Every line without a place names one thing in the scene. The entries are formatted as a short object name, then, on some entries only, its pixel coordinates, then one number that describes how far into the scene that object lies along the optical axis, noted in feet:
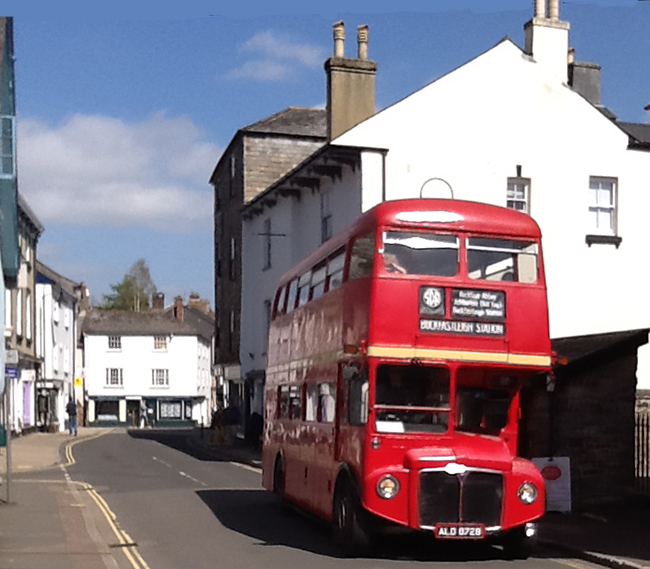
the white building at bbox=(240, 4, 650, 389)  93.91
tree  364.38
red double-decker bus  41.24
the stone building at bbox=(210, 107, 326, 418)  140.46
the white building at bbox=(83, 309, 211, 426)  301.02
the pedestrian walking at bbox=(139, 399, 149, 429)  299.19
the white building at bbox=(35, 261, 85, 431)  198.18
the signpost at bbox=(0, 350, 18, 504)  56.65
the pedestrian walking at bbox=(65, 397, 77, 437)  180.55
